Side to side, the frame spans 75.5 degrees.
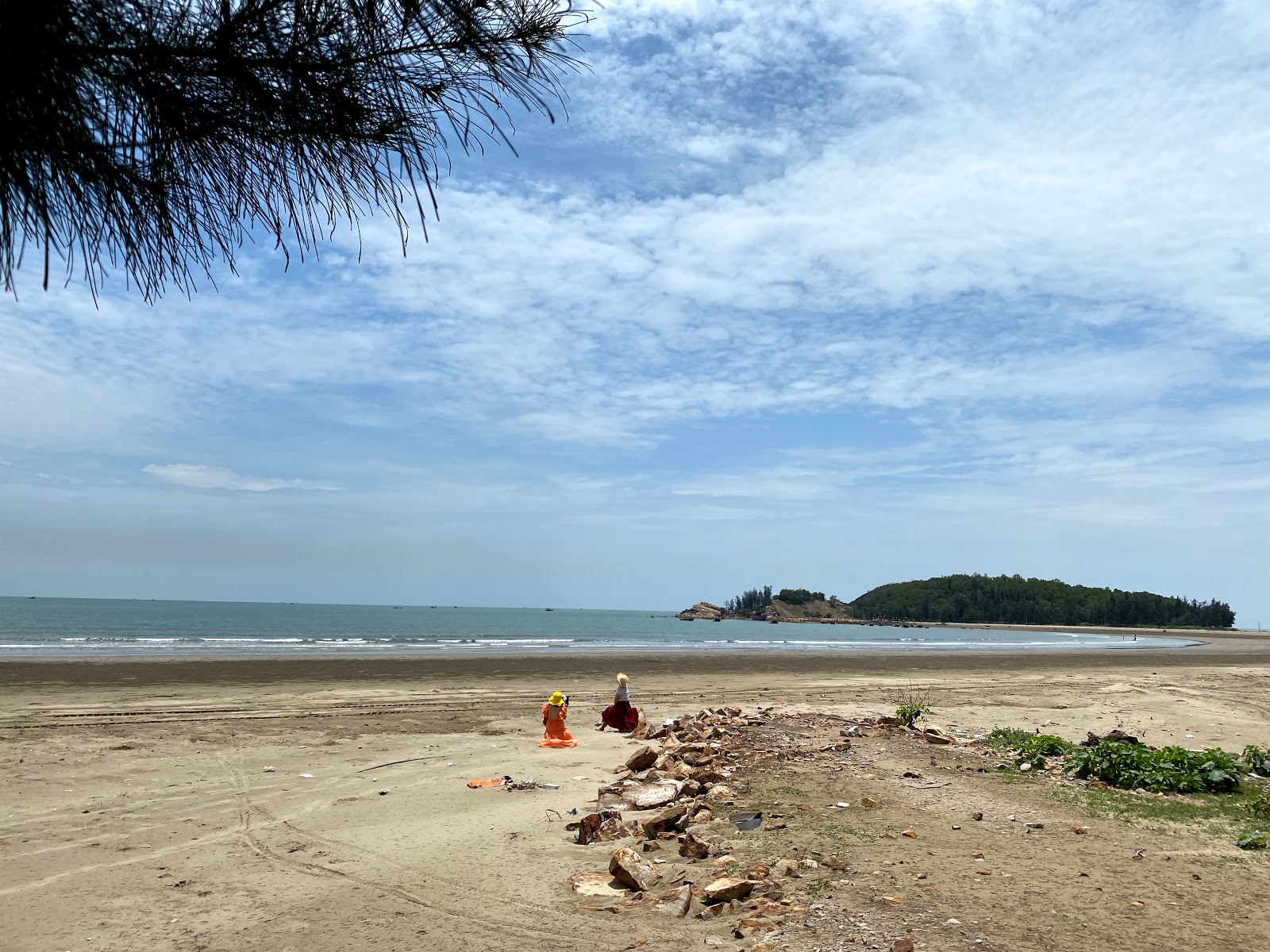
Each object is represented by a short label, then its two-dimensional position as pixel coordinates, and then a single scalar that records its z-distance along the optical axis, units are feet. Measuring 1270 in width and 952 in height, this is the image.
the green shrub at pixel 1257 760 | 23.79
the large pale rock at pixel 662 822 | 19.67
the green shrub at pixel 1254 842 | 16.63
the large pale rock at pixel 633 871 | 16.47
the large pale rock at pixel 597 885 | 16.55
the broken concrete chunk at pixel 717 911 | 14.67
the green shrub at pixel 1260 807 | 18.94
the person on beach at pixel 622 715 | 38.81
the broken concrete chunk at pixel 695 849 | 17.72
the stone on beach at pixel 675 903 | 14.97
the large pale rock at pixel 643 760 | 28.35
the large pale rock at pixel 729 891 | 15.06
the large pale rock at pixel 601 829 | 20.22
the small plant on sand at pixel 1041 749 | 25.18
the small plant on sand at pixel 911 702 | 32.55
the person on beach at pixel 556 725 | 35.01
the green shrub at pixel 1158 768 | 21.44
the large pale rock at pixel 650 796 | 22.76
